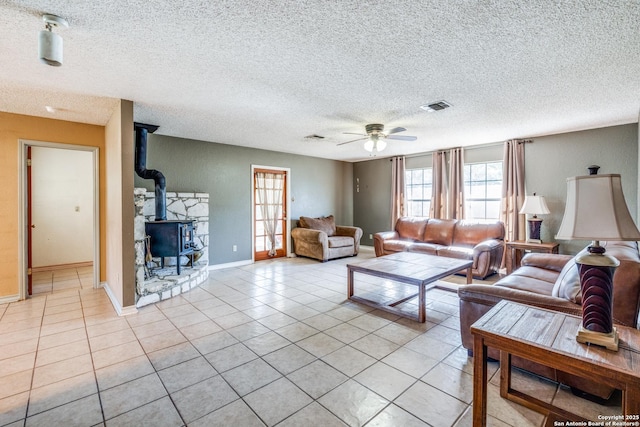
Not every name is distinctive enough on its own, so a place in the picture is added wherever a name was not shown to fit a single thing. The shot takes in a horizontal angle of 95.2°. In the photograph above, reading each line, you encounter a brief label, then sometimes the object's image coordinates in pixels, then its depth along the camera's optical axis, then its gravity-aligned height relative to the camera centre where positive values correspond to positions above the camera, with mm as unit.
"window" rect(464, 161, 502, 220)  5723 +422
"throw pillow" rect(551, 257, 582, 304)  1931 -537
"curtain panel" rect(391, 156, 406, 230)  6996 +504
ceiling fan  4267 +1122
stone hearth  3520 -668
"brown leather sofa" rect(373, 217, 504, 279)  4691 -569
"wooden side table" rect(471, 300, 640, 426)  1185 -639
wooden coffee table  3107 -702
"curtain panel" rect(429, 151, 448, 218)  6246 +531
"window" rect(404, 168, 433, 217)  6766 +480
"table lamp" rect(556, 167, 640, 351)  1322 -116
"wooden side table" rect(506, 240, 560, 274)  4543 -618
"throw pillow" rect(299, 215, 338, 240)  6766 -295
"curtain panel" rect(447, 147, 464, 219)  5945 +551
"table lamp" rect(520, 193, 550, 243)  4621 -10
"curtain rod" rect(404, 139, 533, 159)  5147 +1278
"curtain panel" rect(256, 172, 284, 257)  6352 +272
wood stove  4137 -372
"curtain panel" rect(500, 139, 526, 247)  5188 +389
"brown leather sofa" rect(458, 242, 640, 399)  1745 -628
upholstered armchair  6191 -617
